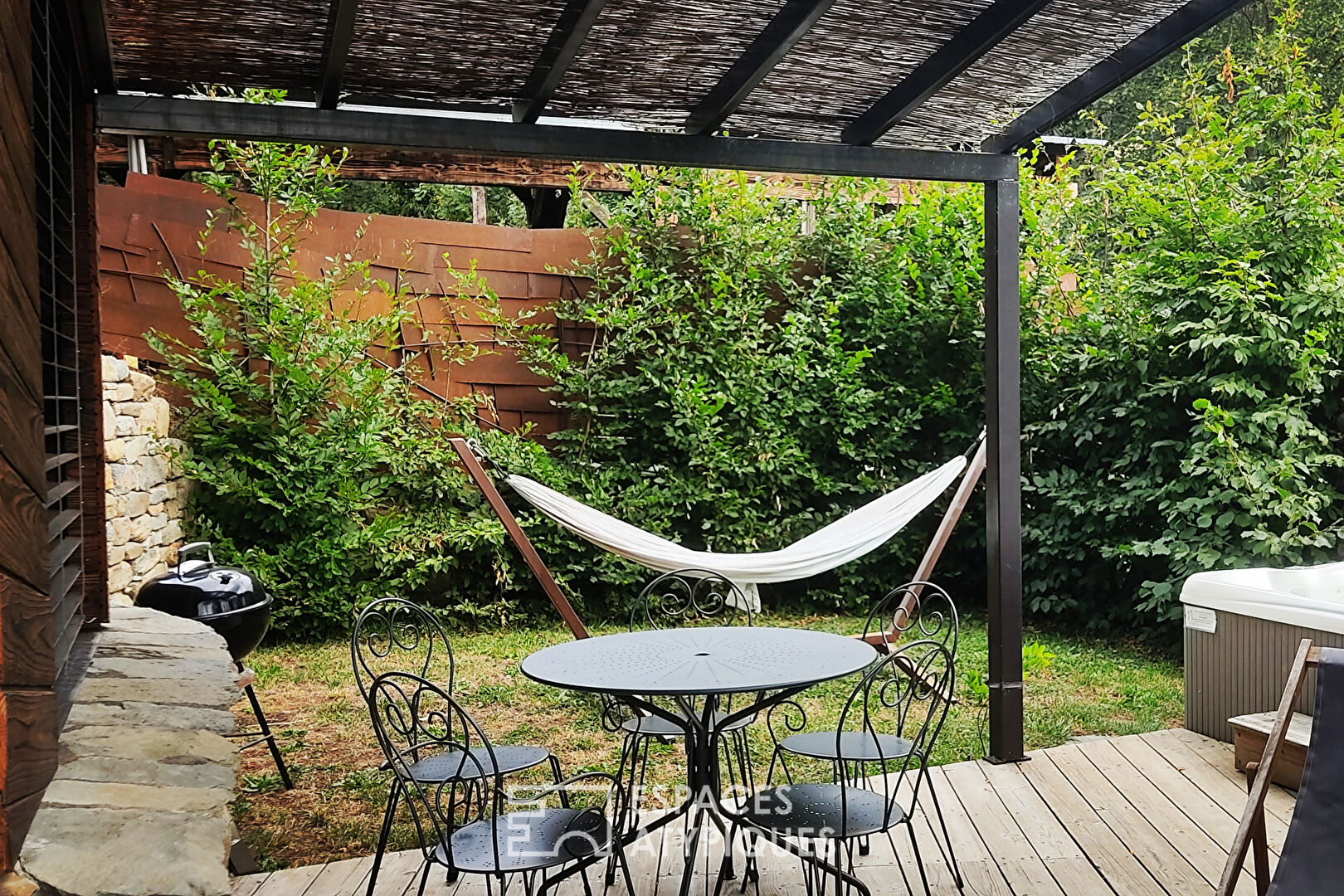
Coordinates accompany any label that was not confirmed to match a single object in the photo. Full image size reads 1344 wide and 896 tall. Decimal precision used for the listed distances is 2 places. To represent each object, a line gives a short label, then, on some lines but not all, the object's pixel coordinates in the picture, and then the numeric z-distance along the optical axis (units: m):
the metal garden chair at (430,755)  2.15
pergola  2.21
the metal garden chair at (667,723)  2.52
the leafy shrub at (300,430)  4.59
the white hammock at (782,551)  4.15
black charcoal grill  2.71
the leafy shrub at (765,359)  5.31
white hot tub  3.04
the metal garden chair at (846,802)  1.98
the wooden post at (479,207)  7.63
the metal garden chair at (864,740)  2.22
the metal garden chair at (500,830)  1.82
